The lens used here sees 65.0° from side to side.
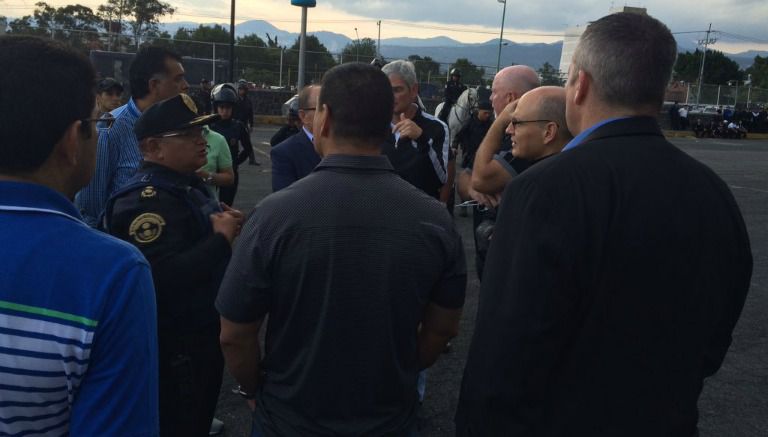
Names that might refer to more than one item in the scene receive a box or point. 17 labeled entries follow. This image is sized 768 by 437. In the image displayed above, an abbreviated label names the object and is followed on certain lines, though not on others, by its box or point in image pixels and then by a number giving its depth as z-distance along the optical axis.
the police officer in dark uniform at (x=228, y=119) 6.76
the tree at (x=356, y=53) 26.81
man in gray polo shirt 1.79
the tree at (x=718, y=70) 90.12
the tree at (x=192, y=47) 24.17
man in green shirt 4.55
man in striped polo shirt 1.14
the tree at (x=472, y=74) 29.89
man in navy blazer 3.54
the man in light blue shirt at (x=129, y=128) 3.26
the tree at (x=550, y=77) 30.95
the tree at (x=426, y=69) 29.16
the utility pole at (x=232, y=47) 22.00
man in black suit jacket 1.47
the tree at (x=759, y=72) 87.29
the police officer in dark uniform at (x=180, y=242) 2.33
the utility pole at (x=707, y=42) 75.81
